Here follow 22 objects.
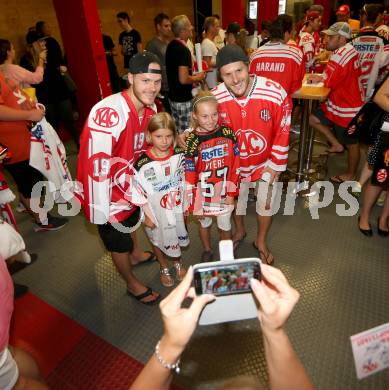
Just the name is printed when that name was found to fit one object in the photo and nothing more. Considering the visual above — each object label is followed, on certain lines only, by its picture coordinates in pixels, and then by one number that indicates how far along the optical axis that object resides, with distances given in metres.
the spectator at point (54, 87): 4.02
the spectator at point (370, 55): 3.02
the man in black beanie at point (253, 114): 1.99
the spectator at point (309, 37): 4.97
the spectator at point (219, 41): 5.57
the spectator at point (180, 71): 3.67
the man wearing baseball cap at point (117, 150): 1.60
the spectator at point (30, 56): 4.26
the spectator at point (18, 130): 2.36
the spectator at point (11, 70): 2.63
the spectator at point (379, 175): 2.17
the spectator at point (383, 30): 4.26
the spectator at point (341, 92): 3.00
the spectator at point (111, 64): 5.76
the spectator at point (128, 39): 5.36
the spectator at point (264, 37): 5.04
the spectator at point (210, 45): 4.59
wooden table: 2.84
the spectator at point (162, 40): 4.12
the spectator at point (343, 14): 5.47
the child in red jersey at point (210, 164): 1.97
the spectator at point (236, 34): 5.00
